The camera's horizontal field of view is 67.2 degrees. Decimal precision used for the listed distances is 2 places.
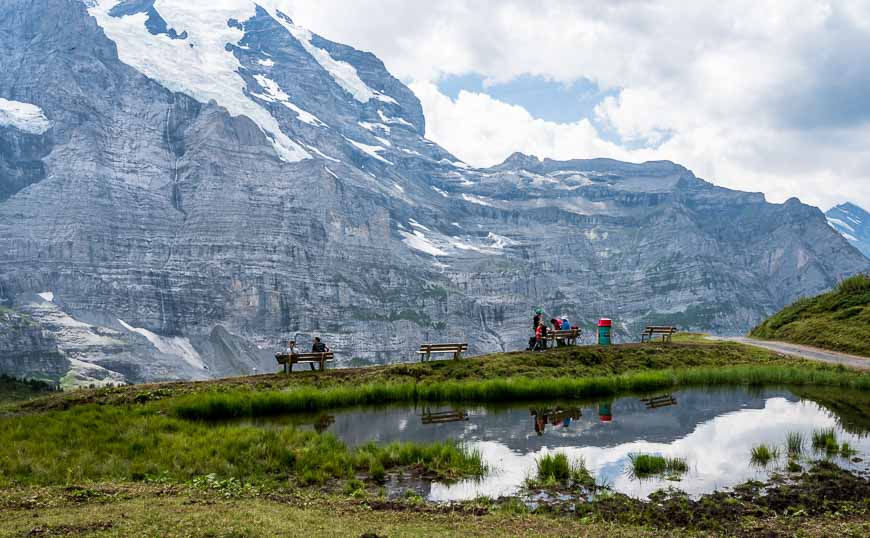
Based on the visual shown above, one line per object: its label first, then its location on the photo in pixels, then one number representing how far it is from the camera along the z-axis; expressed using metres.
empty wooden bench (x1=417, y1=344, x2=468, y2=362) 45.25
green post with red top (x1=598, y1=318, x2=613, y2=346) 52.78
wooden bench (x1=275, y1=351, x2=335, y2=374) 43.09
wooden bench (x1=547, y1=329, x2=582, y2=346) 49.50
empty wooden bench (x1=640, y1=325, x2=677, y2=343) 55.50
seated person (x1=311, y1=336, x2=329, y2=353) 46.48
